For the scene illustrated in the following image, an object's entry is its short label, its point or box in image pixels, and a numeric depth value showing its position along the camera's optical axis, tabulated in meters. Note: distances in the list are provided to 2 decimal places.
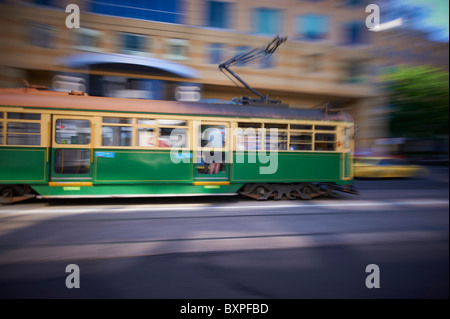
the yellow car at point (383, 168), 12.91
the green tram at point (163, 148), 6.59
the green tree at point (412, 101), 20.59
